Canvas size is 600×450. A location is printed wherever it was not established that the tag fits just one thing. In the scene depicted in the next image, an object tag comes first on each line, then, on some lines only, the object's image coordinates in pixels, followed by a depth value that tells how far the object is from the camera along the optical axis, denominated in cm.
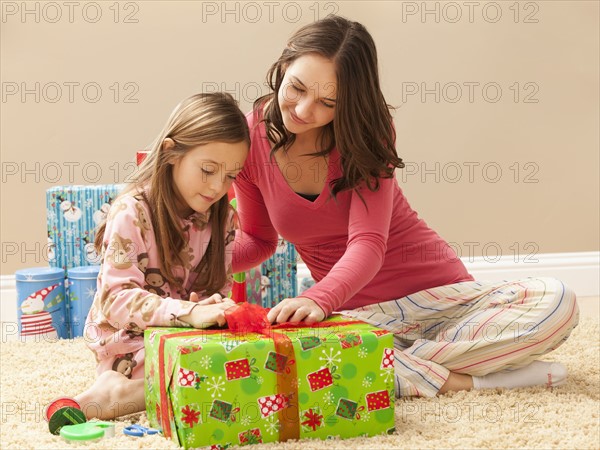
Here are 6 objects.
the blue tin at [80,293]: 350
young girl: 268
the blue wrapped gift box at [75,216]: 355
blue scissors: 257
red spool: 264
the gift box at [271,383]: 245
